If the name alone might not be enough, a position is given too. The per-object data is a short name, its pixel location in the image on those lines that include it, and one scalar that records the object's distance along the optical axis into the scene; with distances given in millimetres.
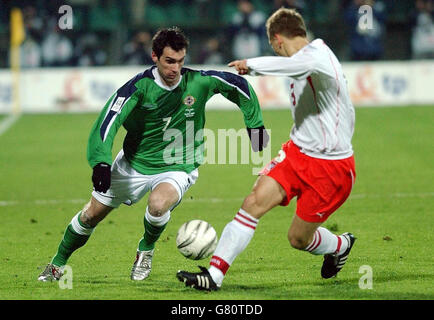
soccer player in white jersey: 12336
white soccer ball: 13109
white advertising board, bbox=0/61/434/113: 40906
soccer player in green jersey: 13758
